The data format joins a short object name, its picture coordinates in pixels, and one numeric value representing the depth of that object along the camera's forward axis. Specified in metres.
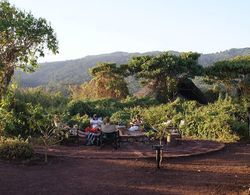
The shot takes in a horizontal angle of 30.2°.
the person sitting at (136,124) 16.57
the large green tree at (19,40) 13.38
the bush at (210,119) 17.27
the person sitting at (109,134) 13.95
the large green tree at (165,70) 30.81
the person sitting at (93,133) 14.71
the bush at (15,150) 11.37
